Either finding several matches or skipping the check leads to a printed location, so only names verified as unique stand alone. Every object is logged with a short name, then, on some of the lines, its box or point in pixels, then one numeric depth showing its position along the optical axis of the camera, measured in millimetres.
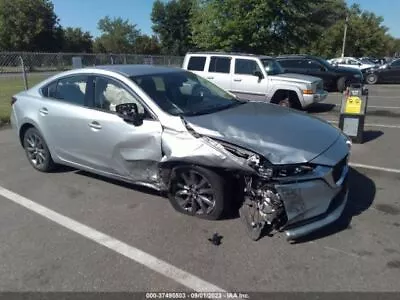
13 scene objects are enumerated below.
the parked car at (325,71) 16453
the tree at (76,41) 60856
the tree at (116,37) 74625
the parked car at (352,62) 31606
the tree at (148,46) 71750
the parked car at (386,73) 21484
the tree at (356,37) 57969
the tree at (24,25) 50688
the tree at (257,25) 21703
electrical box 7344
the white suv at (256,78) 10742
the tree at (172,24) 64125
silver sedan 3436
